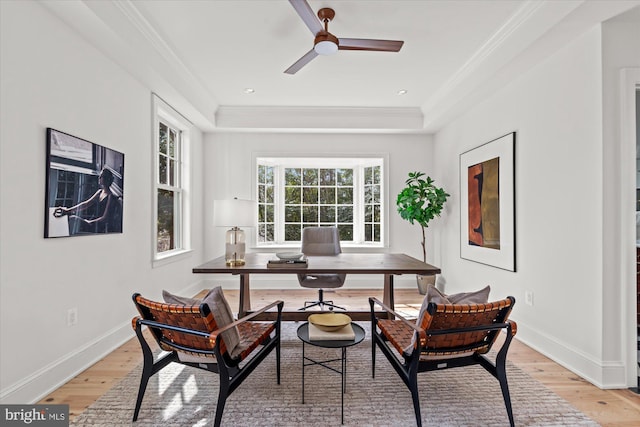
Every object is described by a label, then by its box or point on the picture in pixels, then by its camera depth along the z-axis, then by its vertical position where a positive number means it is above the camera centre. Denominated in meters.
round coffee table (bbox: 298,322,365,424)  1.74 -0.71
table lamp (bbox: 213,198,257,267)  2.78 -0.05
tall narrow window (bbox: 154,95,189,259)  3.64 +0.40
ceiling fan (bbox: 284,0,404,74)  2.17 +1.23
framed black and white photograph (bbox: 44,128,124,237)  2.07 +0.20
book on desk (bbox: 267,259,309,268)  2.63 -0.41
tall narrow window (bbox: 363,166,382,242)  5.18 +0.16
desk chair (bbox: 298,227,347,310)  3.79 -0.34
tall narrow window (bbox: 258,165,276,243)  5.09 +0.17
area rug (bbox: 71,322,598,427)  1.79 -1.15
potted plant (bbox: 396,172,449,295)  4.39 +0.16
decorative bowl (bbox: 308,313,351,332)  1.86 -0.63
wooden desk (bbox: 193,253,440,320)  2.56 -0.43
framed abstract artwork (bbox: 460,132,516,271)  3.12 +0.12
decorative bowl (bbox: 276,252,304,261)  2.74 -0.36
